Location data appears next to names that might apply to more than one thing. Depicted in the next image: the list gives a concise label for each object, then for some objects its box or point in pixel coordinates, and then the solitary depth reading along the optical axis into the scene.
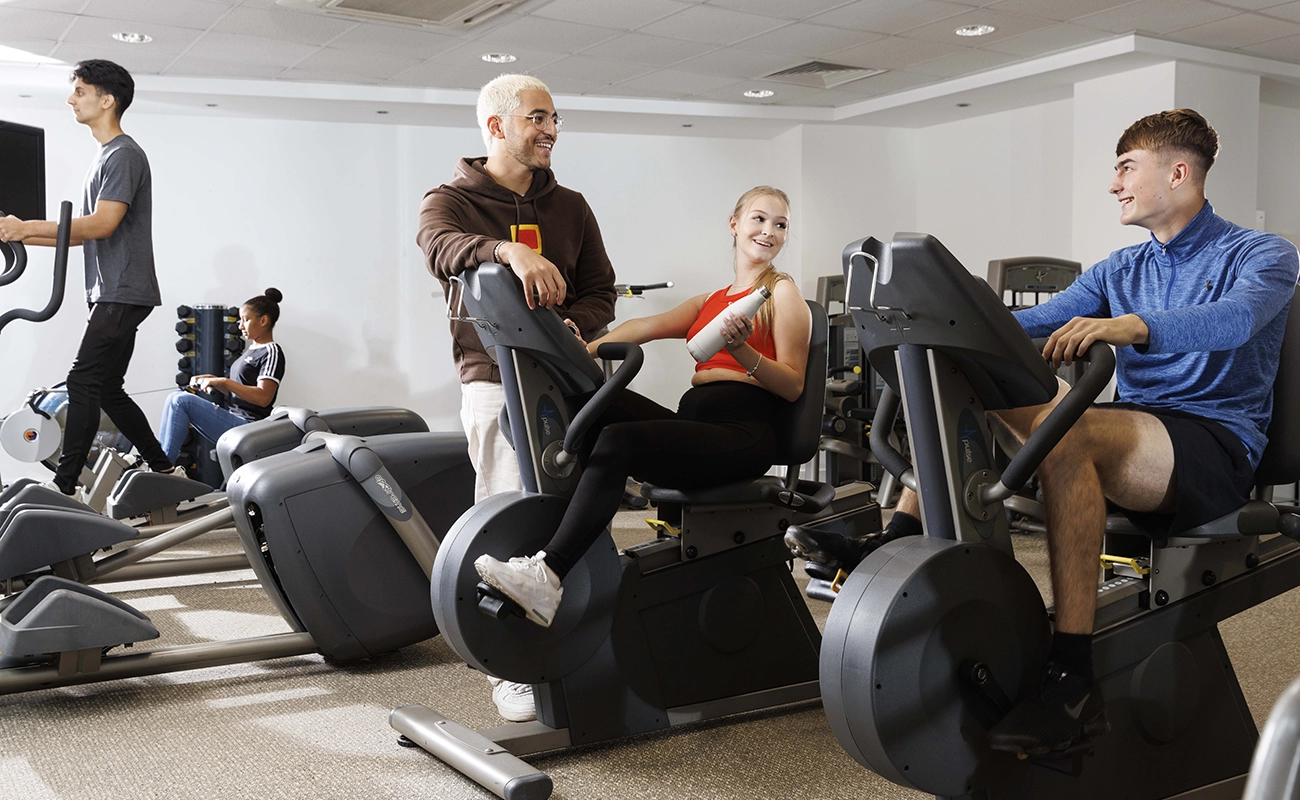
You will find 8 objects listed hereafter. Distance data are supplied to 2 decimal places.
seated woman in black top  5.20
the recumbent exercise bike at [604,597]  2.13
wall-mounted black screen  3.58
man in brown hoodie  2.53
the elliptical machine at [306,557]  2.56
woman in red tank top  2.12
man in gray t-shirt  3.76
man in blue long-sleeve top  1.74
